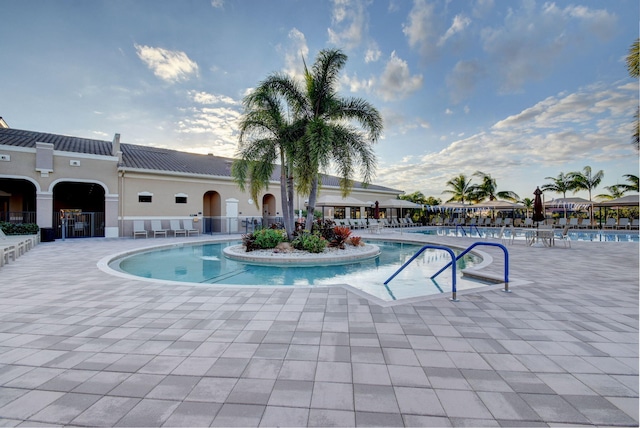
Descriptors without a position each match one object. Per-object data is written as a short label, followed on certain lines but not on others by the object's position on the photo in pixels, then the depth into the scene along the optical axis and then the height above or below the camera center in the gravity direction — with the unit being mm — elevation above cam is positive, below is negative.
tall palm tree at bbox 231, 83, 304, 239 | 11039 +3191
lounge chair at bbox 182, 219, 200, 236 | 18117 -519
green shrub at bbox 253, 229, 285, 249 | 10867 -838
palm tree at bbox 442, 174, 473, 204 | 33438 +3288
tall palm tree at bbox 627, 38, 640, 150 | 8437 +4668
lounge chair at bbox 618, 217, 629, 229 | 21953 -1013
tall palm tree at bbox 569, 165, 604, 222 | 25984 +3105
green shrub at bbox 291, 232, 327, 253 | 10212 -986
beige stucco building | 14664 +2203
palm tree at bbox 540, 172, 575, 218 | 27995 +2845
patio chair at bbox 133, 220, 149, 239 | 16234 -545
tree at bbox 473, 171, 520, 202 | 33344 +2831
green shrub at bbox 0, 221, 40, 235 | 13516 -280
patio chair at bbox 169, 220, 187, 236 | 17625 -487
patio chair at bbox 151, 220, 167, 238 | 16859 -502
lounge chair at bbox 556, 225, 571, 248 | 11814 -1209
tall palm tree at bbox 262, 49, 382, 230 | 10789 +4143
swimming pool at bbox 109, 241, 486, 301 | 6432 -1651
